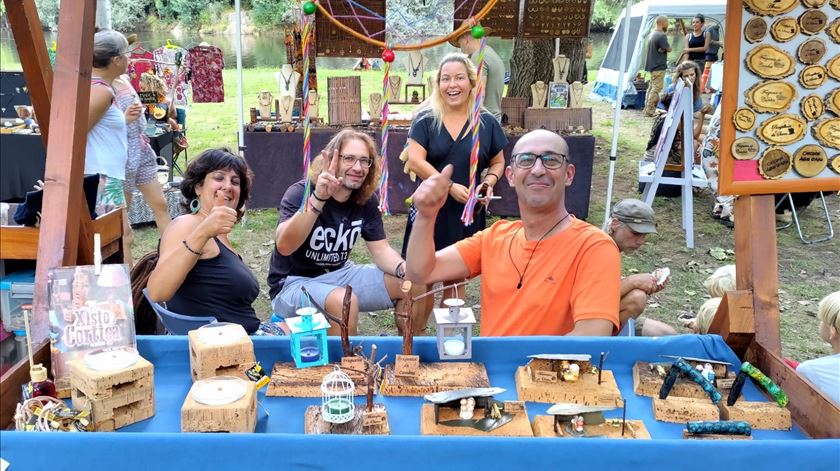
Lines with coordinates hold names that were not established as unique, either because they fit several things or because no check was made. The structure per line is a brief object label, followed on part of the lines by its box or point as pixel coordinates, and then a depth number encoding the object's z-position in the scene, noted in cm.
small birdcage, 146
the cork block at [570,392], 162
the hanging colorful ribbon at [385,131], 183
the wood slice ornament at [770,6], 179
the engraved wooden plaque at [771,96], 184
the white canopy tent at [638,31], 1062
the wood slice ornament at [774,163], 188
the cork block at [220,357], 160
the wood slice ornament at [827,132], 186
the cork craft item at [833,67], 183
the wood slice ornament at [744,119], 186
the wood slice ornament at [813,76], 183
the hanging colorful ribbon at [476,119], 187
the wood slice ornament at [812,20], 180
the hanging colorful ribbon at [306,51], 174
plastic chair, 224
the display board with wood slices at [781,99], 180
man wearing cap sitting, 279
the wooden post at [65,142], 169
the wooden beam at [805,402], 147
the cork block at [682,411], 156
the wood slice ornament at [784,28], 180
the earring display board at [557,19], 556
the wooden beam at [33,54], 171
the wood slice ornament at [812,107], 185
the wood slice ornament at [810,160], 188
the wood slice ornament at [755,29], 180
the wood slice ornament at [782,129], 186
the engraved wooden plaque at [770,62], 182
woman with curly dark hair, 220
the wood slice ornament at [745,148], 187
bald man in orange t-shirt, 201
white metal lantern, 175
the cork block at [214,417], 140
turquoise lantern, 171
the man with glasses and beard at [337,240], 276
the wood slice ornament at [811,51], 181
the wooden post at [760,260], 183
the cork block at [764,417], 156
